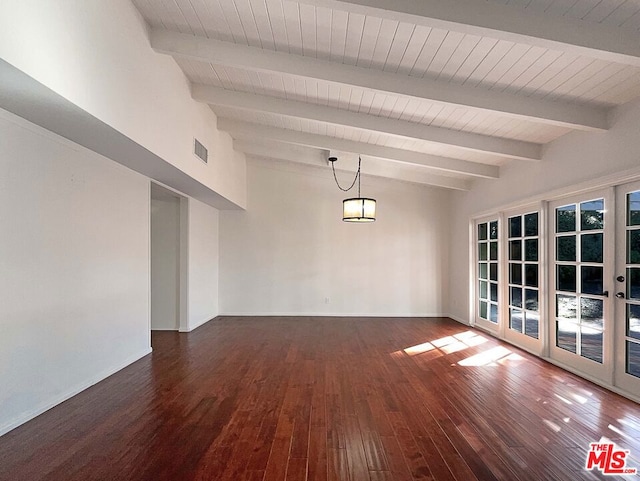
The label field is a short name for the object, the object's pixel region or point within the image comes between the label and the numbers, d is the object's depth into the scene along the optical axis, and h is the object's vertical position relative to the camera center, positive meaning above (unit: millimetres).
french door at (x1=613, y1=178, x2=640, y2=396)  3162 -403
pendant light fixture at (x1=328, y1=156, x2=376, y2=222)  5480 +506
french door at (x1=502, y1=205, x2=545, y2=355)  4543 -457
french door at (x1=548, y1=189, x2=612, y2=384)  3443 -413
